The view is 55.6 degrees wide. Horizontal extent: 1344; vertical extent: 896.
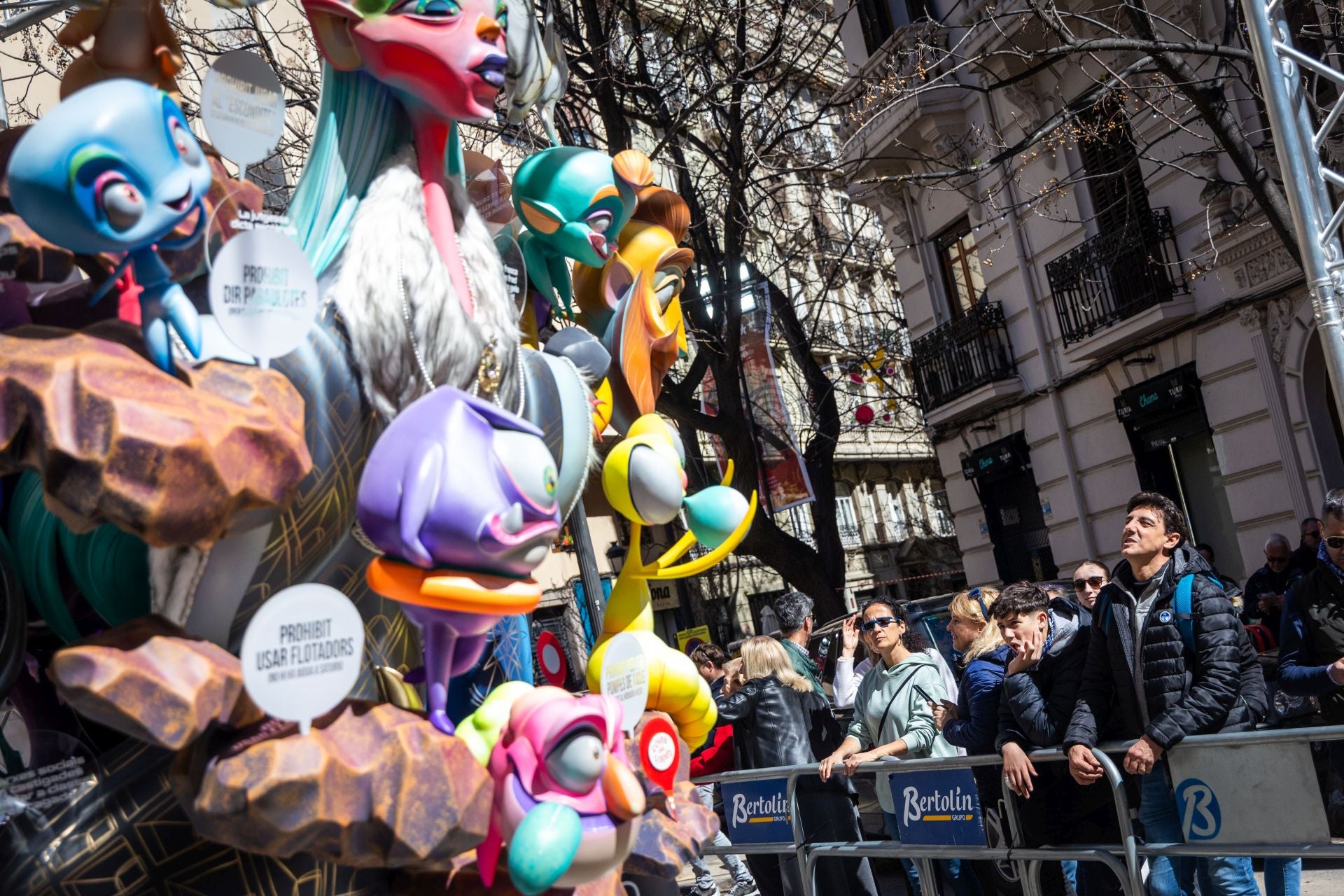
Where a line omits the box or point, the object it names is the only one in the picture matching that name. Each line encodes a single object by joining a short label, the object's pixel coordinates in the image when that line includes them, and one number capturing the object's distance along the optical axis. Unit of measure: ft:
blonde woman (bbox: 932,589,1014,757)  17.65
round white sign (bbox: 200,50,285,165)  7.41
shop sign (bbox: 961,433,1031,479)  53.83
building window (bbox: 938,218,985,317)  56.95
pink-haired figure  6.91
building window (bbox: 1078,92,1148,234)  44.11
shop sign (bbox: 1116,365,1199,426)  44.57
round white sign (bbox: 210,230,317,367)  6.41
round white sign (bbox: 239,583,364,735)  6.09
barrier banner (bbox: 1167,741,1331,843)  13.94
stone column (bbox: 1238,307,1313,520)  40.14
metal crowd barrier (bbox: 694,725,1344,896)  14.15
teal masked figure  10.98
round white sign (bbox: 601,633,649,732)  8.68
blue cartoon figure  6.32
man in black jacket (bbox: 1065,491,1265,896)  14.93
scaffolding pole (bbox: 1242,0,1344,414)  18.65
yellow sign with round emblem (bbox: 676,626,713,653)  31.71
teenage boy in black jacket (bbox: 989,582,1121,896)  16.21
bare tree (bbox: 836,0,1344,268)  25.59
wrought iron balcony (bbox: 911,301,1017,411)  54.03
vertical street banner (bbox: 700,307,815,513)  34.40
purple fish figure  6.93
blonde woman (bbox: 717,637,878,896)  19.81
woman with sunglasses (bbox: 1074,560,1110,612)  22.22
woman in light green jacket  18.62
